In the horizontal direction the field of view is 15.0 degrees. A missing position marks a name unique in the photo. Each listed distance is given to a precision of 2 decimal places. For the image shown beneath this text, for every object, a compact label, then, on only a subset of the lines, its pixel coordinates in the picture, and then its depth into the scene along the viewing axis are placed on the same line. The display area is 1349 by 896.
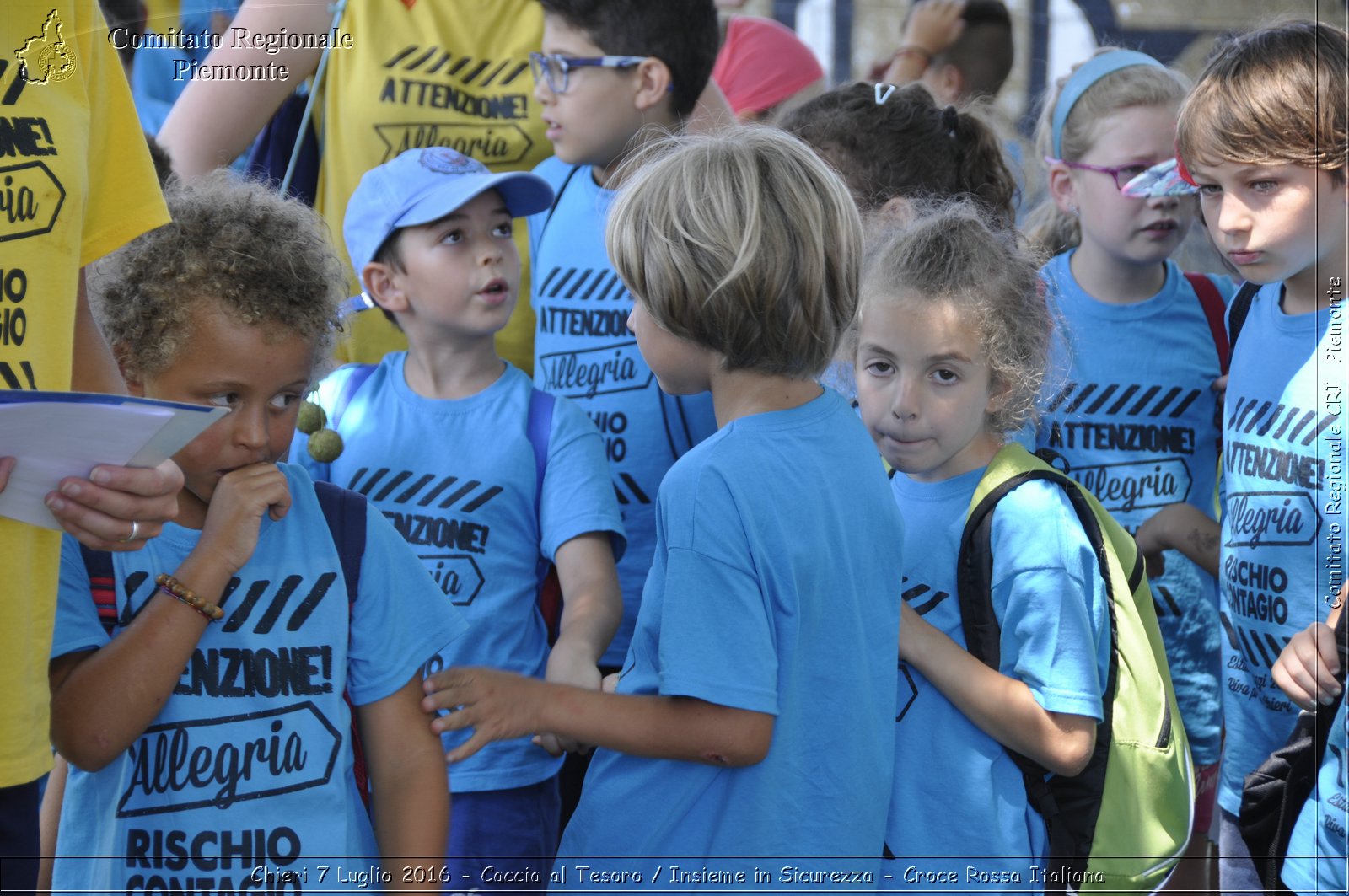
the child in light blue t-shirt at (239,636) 4.23
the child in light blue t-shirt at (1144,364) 4.89
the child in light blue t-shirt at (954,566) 4.39
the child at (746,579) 4.24
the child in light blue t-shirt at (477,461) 4.62
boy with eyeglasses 4.80
